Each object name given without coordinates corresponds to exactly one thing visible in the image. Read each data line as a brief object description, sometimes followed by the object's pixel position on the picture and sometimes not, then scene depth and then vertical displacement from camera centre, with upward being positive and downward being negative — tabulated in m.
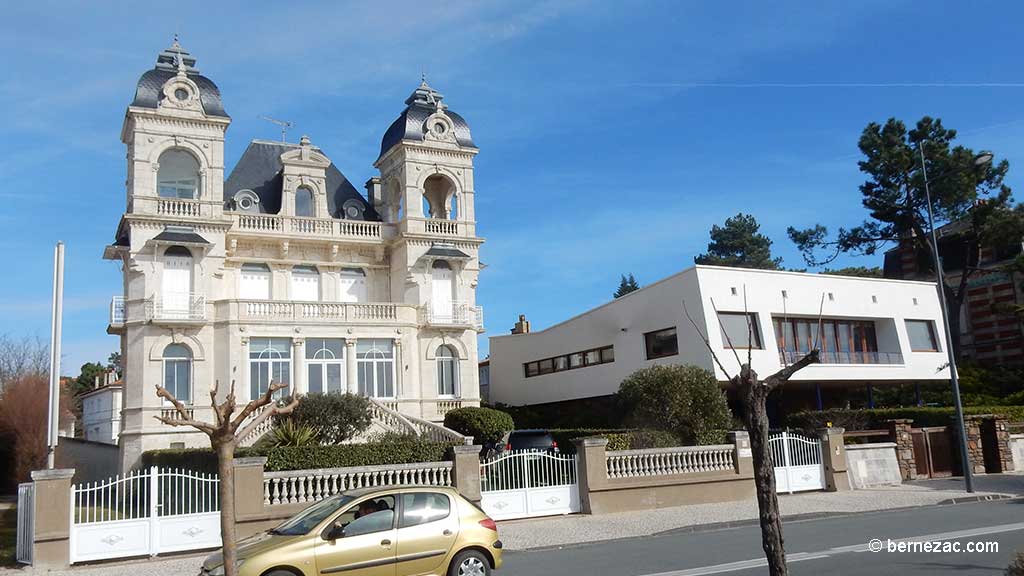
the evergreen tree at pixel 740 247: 67.62 +13.67
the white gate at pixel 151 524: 14.29 -1.19
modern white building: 33.53 +3.67
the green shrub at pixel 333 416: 23.95 +0.77
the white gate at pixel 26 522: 14.14 -1.03
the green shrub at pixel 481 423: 30.34 +0.38
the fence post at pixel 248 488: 15.35 -0.72
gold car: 9.81 -1.17
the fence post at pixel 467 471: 17.38 -0.73
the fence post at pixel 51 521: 13.85 -1.00
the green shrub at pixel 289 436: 20.75 +0.22
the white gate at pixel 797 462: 21.67 -1.20
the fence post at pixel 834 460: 22.28 -1.21
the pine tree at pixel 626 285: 92.00 +15.12
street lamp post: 21.06 +0.65
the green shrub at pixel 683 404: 23.23 +0.49
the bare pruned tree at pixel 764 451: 6.57 -0.27
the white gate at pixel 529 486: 17.97 -1.17
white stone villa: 31.33 +7.21
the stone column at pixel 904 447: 24.22 -1.08
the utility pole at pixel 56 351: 15.66 +2.02
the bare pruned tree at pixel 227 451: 7.38 -0.02
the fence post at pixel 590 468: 18.70 -0.88
